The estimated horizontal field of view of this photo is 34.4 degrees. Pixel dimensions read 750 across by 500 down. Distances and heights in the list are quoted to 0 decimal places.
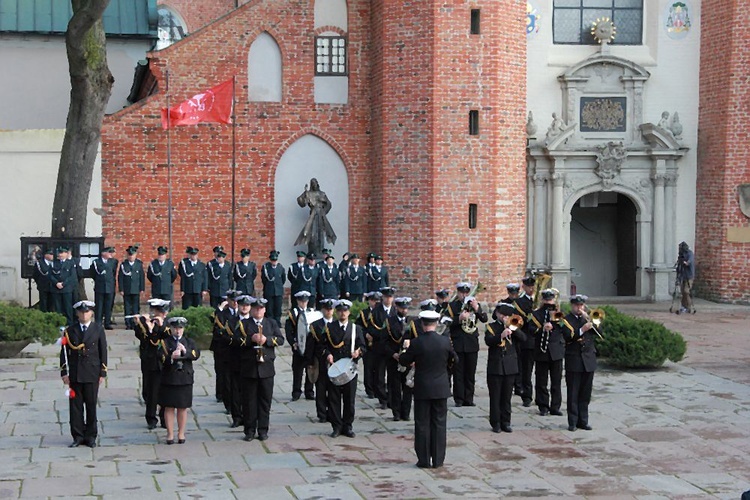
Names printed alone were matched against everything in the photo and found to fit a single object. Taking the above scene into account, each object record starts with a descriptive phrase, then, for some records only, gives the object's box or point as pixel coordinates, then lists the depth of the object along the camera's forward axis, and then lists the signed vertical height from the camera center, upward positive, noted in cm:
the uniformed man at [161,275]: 2506 -89
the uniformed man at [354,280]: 2620 -100
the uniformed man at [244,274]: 2563 -87
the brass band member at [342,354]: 1497 -152
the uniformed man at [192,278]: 2536 -96
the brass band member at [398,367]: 1589 -176
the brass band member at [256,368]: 1473 -166
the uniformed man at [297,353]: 1656 -165
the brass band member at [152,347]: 1490 -144
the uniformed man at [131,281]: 2491 -101
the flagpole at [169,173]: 2719 +135
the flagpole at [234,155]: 2625 +173
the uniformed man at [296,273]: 2586 -86
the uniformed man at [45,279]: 2389 -95
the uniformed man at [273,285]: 2583 -111
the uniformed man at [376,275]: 2619 -89
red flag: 2683 +278
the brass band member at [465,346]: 1705 -159
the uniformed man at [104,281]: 2442 -100
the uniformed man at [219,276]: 2542 -91
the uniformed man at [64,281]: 2391 -98
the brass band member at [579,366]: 1548 -169
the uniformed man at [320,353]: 1537 -154
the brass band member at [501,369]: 1541 -173
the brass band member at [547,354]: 1631 -161
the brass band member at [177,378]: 1429 -172
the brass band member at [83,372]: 1426 -166
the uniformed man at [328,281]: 2592 -102
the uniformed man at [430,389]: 1339 -172
